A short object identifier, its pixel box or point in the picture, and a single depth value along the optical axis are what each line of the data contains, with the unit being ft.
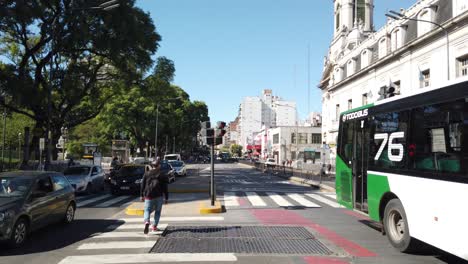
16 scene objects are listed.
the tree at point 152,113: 117.50
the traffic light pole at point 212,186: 47.67
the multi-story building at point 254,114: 611.06
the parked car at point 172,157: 163.65
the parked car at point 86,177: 67.56
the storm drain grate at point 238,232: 32.94
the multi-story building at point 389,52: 103.71
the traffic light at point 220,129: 50.91
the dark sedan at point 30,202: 28.09
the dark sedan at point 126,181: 67.77
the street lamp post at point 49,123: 78.33
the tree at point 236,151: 615.61
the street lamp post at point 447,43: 99.71
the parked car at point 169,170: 96.95
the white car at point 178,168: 124.11
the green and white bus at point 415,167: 22.66
